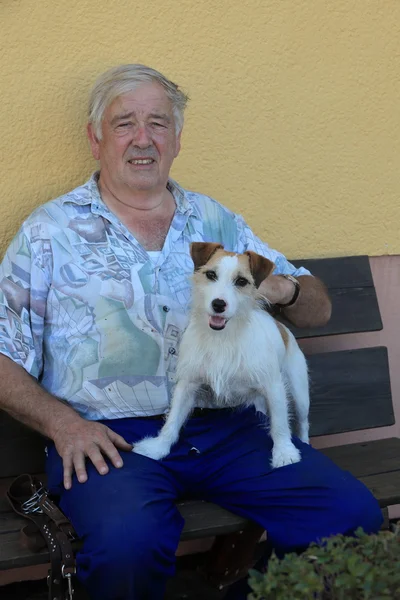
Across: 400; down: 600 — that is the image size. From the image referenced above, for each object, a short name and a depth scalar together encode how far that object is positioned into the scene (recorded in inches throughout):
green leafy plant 61.1
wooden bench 113.7
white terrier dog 99.3
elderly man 92.3
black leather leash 89.4
